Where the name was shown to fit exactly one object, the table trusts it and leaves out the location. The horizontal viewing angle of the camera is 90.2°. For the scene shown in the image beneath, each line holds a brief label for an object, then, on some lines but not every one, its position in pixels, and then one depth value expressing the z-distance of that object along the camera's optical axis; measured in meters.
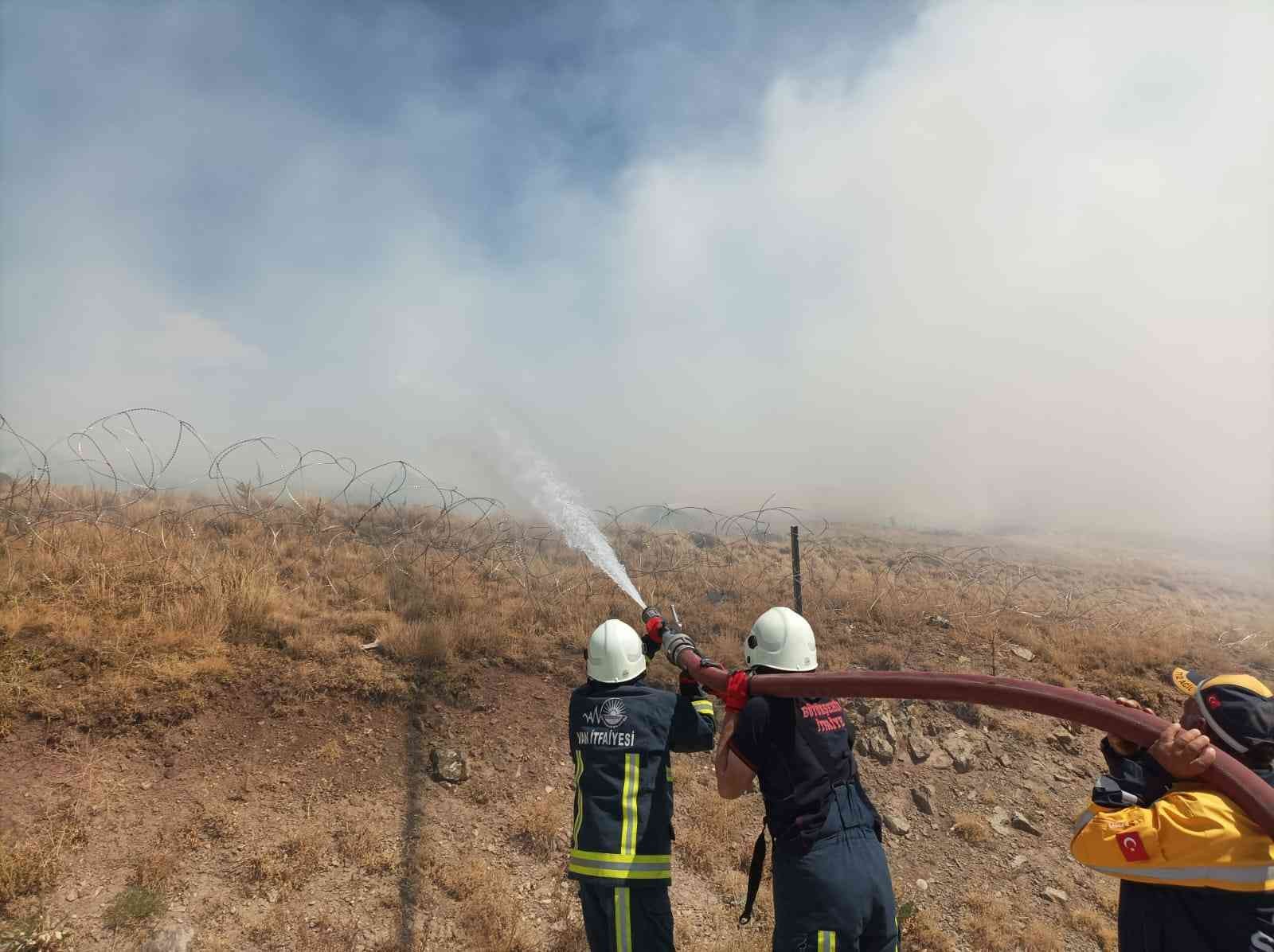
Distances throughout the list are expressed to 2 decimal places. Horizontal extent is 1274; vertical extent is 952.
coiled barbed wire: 9.49
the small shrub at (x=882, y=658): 9.38
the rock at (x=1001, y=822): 6.79
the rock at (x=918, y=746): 7.69
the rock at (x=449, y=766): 6.54
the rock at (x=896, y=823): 6.74
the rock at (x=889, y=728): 7.81
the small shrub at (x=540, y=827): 5.85
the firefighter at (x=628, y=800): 3.42
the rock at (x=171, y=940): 4.32
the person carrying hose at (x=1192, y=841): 2.17
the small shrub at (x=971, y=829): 6.61
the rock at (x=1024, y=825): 6.77
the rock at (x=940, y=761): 7.58
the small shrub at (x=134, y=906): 4.48
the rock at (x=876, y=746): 7.62
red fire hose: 2.00
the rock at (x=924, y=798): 7.02
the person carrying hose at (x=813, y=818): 2.95
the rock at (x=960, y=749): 7.59
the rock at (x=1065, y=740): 8.01
